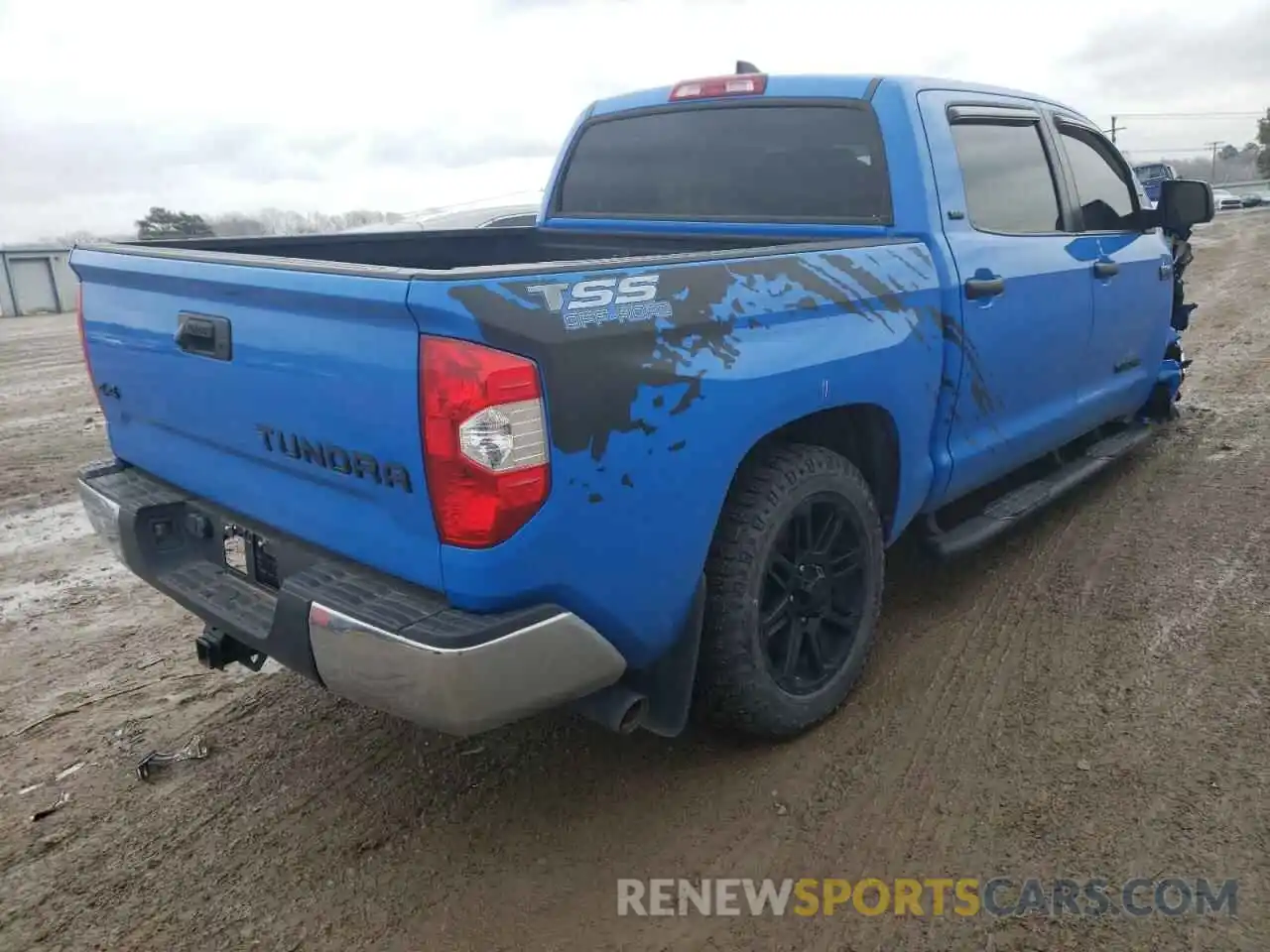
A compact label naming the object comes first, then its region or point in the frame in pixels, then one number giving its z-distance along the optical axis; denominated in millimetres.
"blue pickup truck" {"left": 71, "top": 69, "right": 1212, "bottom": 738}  2096
